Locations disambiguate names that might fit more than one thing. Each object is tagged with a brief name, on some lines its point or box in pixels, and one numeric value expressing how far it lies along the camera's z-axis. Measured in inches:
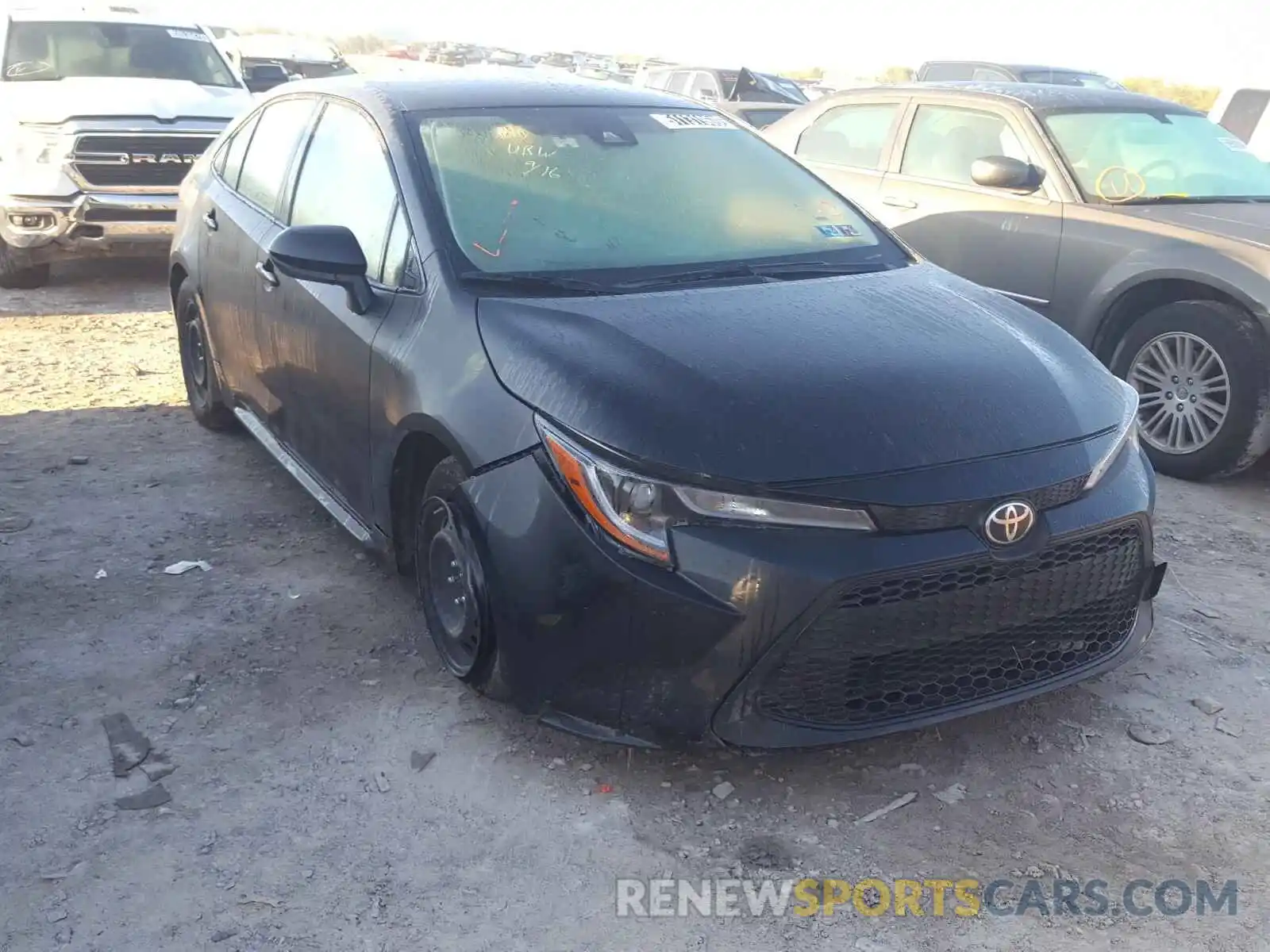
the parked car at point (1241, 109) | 451.8
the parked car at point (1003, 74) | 544.1
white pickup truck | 335.6
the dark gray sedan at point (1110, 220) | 212.8
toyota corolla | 113.1
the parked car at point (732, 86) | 692.1
